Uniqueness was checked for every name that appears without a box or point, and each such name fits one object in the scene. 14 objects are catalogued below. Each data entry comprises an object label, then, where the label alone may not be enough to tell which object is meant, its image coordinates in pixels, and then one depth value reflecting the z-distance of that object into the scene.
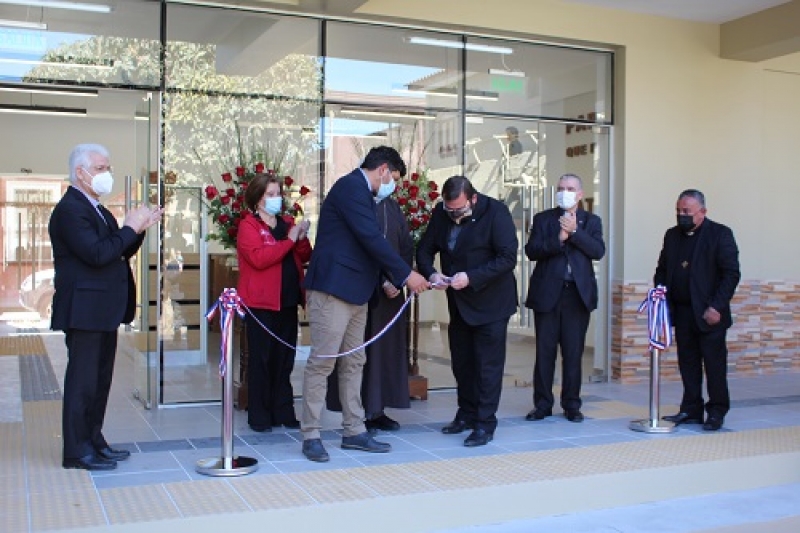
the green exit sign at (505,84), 7.87
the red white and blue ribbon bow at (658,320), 6.01
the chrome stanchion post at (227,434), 4.71
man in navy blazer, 4.94
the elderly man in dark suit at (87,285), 4.57
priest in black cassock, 5.64
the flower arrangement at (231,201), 6.49
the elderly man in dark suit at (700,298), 5.94
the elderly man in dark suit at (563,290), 6.13
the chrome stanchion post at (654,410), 5.91
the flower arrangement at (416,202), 6.93
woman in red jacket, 5.67
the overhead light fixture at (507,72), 7.87
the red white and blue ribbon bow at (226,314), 4.78
